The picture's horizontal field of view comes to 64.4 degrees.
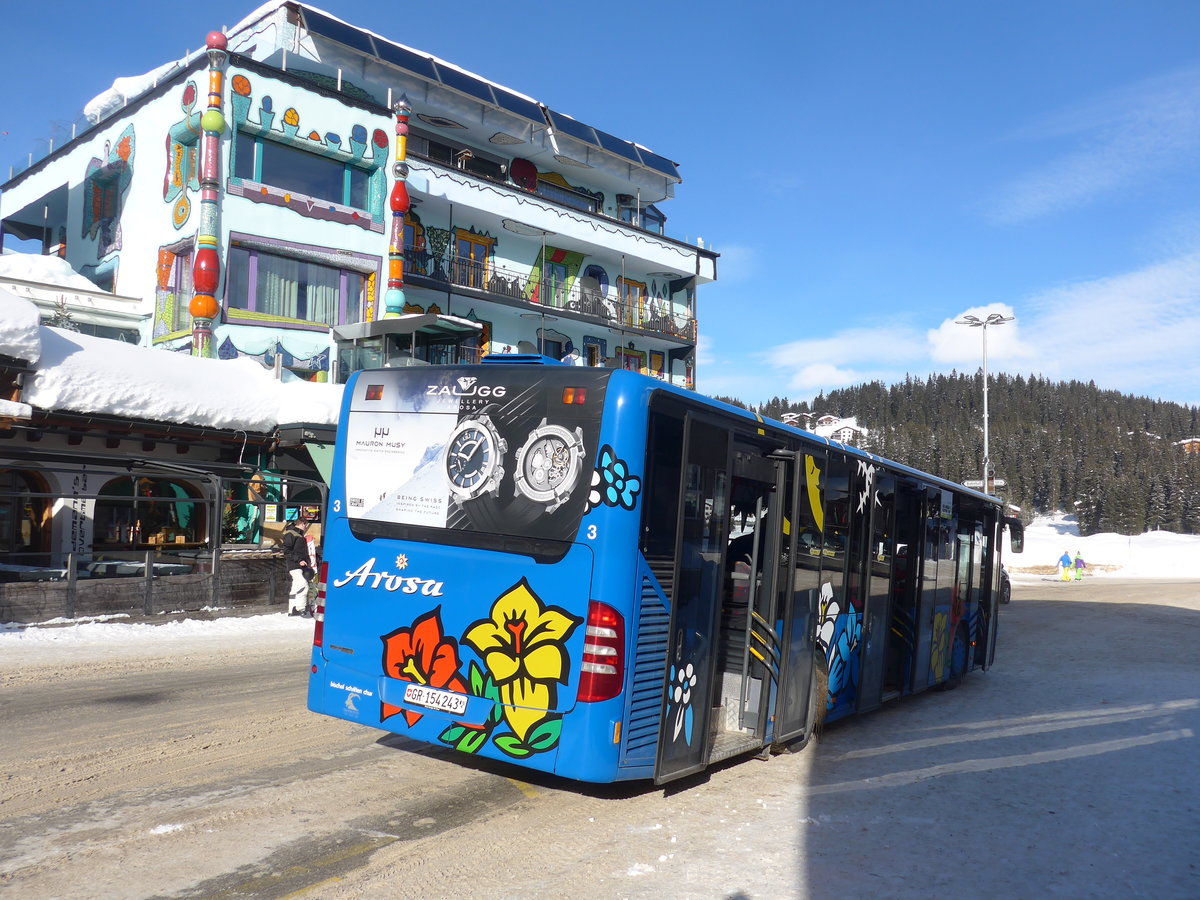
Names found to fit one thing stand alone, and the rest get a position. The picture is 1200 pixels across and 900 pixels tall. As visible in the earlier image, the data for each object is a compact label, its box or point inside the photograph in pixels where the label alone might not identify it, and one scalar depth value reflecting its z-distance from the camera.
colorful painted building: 24.72
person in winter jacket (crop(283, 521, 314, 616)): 17.25
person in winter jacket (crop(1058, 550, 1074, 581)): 44.25
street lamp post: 40.81
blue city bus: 5.63
